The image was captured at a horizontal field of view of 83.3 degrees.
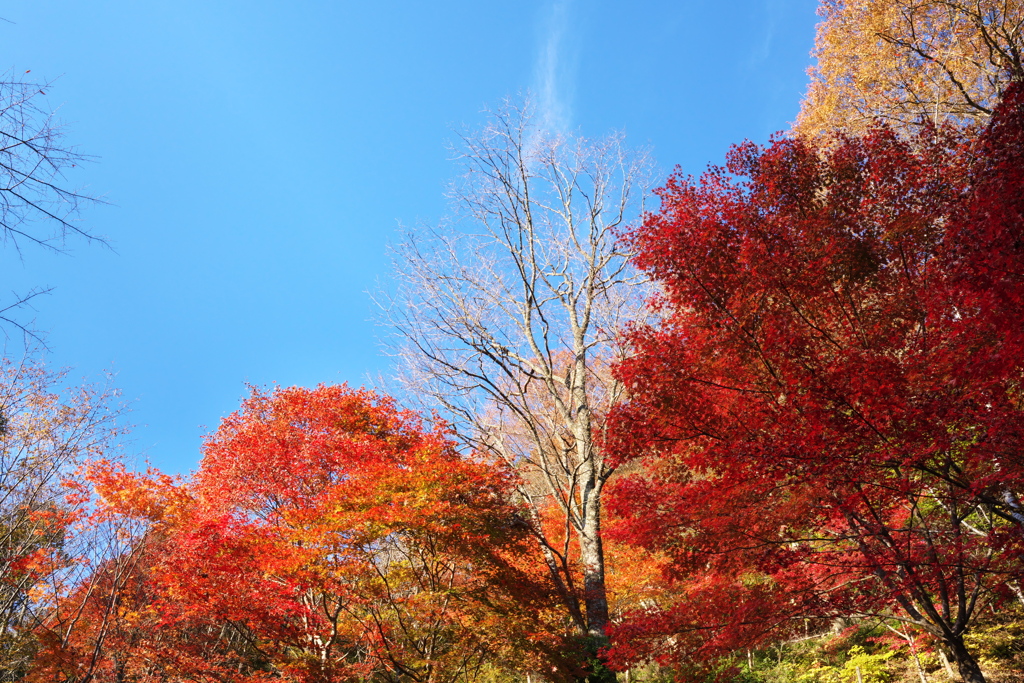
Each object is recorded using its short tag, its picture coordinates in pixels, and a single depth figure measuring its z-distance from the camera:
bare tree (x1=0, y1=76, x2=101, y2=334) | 2.81
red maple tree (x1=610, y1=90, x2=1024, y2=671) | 4.36
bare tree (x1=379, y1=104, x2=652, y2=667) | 10.21
